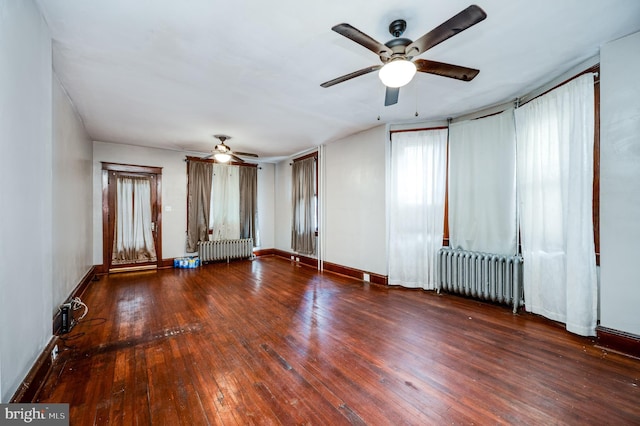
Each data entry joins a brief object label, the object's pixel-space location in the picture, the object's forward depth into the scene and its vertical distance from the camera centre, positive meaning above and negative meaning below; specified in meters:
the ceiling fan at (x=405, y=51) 1.76 +1.26
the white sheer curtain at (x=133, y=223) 6.06 -0.26
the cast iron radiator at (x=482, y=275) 3.66 -0.97
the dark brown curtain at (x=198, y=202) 6.91 +0.26
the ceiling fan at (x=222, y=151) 5.60 +1.32
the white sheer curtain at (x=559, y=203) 2.89 +0.09
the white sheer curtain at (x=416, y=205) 4.59 +0.11
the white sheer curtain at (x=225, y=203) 7.31 +0.25
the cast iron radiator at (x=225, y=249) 6.96 -1.04
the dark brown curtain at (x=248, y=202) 7.70 +0.29
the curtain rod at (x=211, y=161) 6.91 +1.40
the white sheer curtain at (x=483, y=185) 3.88 +0.42
